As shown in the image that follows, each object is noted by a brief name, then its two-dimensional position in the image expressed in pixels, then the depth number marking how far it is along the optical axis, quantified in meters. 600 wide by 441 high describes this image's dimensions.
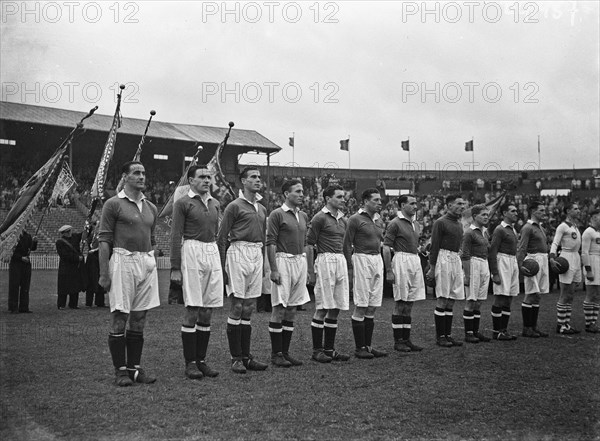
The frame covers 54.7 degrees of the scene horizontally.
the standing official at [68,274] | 13.59
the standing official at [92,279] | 14.02
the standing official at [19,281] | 12.56
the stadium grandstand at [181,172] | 32.81
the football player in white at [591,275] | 10.62
